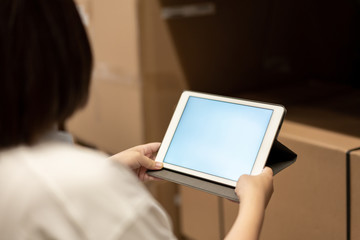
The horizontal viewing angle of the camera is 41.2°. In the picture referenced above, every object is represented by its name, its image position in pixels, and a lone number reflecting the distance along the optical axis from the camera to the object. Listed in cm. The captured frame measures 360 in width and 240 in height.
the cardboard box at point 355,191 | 98
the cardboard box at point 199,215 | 130
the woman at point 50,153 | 50
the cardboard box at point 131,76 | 143
